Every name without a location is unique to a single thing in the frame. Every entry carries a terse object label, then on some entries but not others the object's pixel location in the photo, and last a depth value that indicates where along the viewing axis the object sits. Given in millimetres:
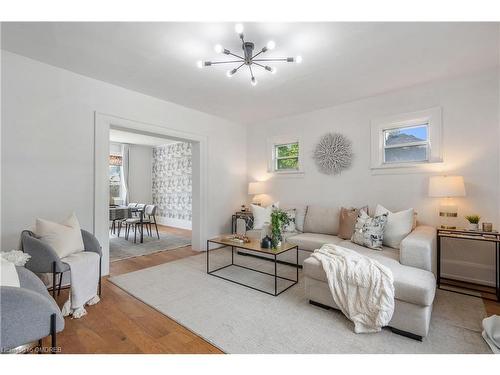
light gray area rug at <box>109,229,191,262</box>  4070
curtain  7070
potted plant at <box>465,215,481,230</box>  2637
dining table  4902
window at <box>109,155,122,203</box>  6981
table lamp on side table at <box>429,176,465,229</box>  2672
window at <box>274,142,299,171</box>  4555
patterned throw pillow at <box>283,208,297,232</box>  3841
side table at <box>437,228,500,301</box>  2455
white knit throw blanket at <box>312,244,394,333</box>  1841
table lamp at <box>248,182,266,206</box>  4797
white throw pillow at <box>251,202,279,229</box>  4031
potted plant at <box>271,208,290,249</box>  2829
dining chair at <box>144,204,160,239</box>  5125
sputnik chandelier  1975
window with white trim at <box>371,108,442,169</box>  3123
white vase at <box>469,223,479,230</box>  2657
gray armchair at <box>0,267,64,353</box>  1172
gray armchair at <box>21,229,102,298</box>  2047
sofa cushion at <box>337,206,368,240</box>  3252
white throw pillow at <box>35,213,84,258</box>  2205
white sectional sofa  1773
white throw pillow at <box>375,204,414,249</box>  2773
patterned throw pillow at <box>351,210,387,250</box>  2760
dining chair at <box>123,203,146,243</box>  4977
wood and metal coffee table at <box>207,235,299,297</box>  2619
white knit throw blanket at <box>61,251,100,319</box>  2105
